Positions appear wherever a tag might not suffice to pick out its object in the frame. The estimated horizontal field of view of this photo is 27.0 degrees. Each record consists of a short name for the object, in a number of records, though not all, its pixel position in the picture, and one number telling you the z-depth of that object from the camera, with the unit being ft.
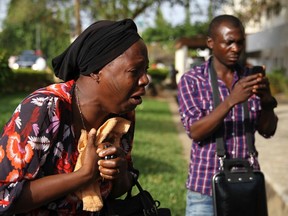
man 10.49
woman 6.42
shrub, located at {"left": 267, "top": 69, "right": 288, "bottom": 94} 83.49
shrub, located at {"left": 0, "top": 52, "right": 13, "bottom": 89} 22.56
